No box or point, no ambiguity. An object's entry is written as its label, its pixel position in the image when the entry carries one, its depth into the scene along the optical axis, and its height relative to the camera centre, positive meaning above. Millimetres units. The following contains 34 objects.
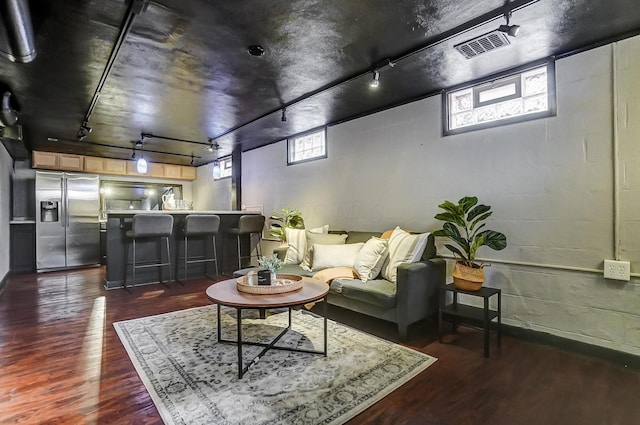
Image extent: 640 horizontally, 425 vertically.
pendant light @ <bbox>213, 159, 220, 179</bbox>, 6273 +840
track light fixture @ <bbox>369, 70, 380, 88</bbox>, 2805 +1195
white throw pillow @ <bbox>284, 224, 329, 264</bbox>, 3969 -431
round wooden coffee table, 2059 -600
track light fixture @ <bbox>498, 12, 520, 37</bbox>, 2033 +1184
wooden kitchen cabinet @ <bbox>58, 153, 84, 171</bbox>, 6297 +1042
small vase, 2418 -507
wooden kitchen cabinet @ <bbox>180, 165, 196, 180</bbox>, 7918 +1007
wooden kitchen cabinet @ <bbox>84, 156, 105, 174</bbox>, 6625 +1035
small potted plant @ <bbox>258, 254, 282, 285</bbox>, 2422 -456
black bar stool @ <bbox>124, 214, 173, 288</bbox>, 4395 -235
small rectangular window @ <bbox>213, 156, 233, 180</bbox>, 6953 +1005
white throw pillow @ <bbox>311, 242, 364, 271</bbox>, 3436 -486
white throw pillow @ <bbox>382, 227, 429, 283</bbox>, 2939 -378
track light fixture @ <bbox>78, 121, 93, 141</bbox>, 4401 +1207
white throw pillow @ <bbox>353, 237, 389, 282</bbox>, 3035 -472
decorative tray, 2297 -562
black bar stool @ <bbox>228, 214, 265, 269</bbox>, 5316 -240
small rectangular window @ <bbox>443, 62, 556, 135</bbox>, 2674 +1023
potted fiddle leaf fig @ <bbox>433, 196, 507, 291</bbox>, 2584 -240
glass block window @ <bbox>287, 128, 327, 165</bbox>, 4773 +1040
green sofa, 2615 -723
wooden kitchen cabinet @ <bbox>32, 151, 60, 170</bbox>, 6008 +1032
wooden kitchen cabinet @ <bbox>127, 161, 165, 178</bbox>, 7188 +1017
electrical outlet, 2254 -437
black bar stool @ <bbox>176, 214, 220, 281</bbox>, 4863 -295
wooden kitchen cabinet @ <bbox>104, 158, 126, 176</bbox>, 6875 +1027
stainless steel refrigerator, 5855 -132
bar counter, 4602 -584
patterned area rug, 1695 -1067
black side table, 2367 -833
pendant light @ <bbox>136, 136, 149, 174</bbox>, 5234 +793
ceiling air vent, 2238 +1254
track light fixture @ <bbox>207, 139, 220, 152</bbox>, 5648 +1224
